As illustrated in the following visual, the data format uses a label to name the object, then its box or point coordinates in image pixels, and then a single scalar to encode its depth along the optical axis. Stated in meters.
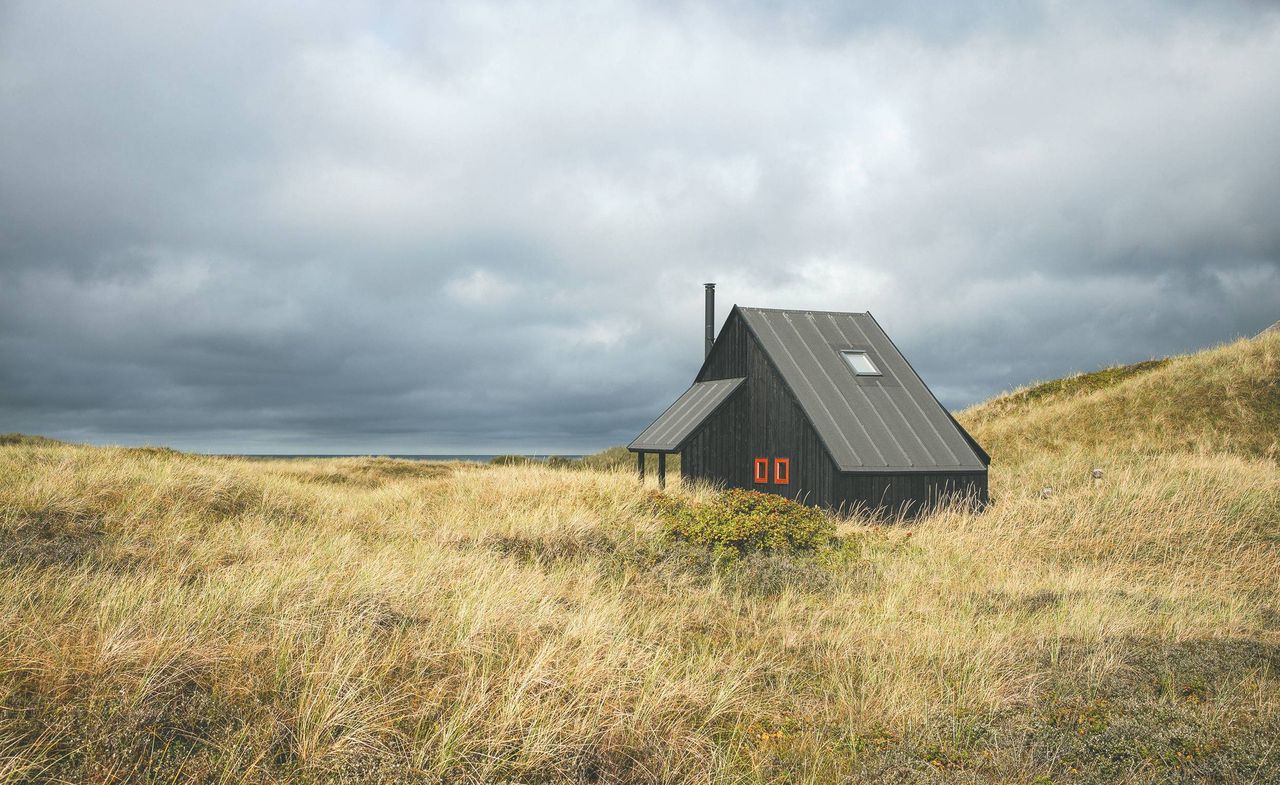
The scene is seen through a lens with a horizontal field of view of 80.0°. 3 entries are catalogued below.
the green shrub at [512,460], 39.74
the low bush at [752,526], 14.06
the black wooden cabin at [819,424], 19.62
